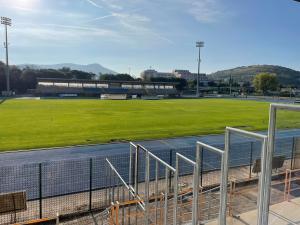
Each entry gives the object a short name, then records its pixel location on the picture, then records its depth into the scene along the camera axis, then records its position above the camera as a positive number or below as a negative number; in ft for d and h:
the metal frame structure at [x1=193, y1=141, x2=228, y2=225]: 13.64 -5.45
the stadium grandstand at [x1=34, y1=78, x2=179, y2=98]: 264.43 +6.52
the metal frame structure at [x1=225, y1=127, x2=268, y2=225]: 12.37 -4.58
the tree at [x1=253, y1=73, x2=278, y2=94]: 346.43 +21.35
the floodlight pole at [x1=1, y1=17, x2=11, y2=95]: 211.02 +65.68
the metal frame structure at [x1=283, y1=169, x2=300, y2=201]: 26.32 -12.29
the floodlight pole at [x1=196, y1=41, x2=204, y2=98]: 273.27 +61.35
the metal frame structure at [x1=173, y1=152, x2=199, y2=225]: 14.48 -6.55
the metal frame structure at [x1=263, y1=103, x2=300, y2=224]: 12.25 -2.56
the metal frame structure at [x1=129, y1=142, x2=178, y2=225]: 16.47 -7.82
